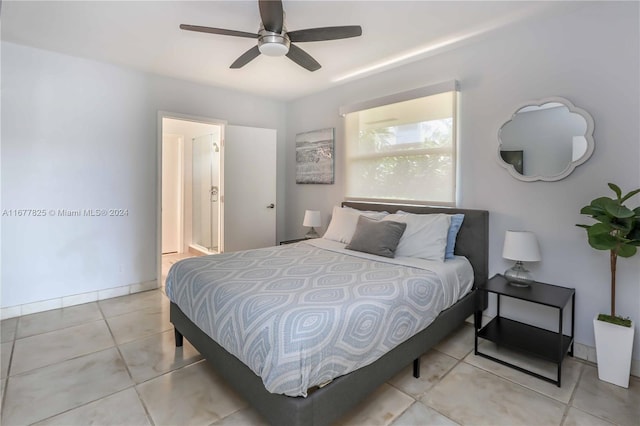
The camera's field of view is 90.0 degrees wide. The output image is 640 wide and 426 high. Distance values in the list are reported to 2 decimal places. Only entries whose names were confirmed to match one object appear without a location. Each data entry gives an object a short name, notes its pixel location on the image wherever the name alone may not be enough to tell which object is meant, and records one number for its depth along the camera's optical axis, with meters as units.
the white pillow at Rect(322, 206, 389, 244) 3.44
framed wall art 4.38
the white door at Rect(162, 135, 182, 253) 5.94
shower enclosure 5.48
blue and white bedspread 1.44
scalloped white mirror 2.38
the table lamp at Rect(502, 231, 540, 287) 2.42
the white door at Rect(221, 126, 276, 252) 4.45
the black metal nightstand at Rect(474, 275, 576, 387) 2.16
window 3.14
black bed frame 1.47
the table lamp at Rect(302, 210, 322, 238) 4.28
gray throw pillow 2.79
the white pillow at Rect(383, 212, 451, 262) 2.72
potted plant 1.99
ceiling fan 2.03
